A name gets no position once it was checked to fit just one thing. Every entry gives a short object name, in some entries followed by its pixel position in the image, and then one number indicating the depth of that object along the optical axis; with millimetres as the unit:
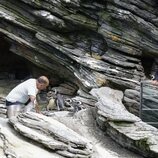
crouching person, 12323
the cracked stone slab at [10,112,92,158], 10484
